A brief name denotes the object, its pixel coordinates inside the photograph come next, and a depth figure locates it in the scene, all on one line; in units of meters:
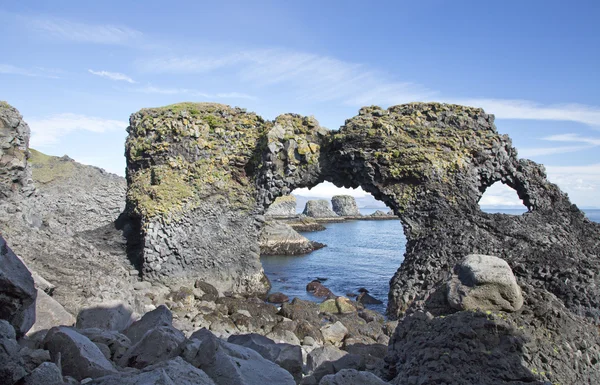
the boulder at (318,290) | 25.36
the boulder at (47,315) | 8.15
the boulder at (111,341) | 7.22
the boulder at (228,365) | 6.23
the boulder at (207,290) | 20.05
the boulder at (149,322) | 8.85
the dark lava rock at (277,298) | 22.73
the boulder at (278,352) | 9.06
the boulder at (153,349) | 6.49
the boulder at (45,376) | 4.75
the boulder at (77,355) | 5.79
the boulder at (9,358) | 4.62
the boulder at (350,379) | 6.04
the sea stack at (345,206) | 140.50
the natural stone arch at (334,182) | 19.22
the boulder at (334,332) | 15.57
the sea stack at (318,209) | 124.44
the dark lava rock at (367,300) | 23.47
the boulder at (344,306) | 20.45
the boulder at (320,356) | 11.12
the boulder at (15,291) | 6.29
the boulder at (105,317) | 9.52
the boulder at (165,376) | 4.61
